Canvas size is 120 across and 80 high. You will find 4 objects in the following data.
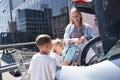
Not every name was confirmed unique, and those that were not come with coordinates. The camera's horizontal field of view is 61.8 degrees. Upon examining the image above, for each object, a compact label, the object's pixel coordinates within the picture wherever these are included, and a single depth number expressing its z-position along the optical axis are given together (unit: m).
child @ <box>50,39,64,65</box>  1.28
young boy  1.16
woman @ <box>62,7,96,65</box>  1.43
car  0.76
